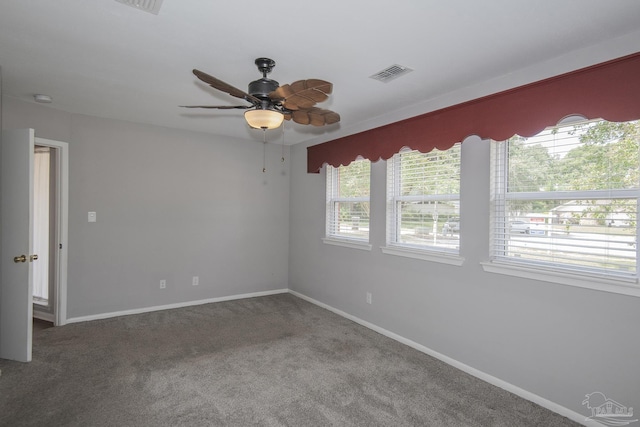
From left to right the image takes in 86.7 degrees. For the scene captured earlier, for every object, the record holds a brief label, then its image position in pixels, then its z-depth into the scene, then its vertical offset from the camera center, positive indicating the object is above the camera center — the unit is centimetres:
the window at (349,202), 420 +13
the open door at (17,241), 292 -29
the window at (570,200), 212 +10
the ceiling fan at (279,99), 184 +67
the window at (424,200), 315 +12
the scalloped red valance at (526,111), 202 +77
